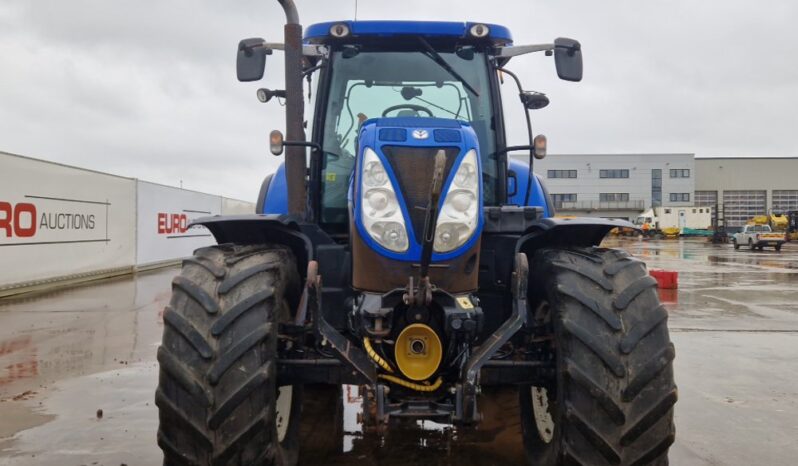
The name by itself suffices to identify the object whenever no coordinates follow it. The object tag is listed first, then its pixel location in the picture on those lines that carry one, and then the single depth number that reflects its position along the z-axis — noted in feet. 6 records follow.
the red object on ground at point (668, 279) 47.42
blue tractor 8.96
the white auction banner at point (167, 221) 59.72
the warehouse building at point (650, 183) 231.50
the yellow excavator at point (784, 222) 154.81
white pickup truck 118.32
